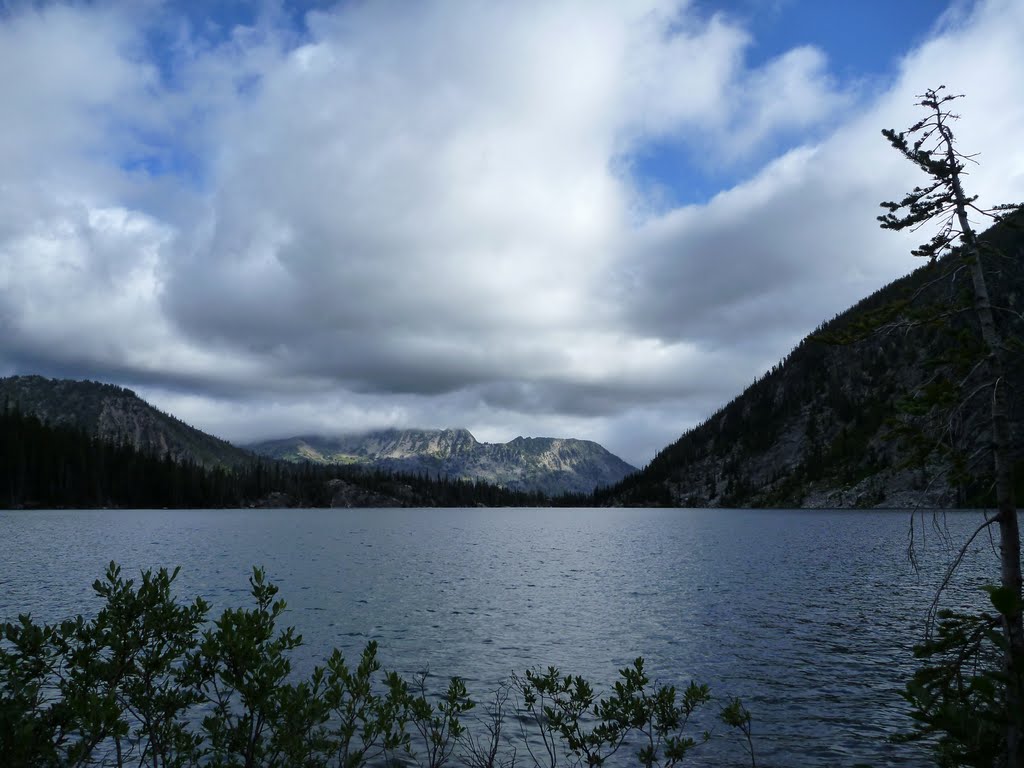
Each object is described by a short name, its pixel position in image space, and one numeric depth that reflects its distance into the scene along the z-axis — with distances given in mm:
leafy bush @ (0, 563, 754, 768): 9570
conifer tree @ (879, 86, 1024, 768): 12594
